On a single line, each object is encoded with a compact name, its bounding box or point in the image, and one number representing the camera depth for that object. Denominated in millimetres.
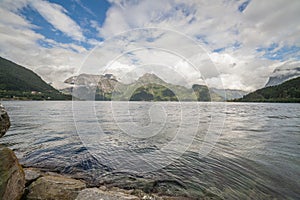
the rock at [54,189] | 6133
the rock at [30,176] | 7209
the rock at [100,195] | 6152
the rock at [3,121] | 7586
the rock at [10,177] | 5293
